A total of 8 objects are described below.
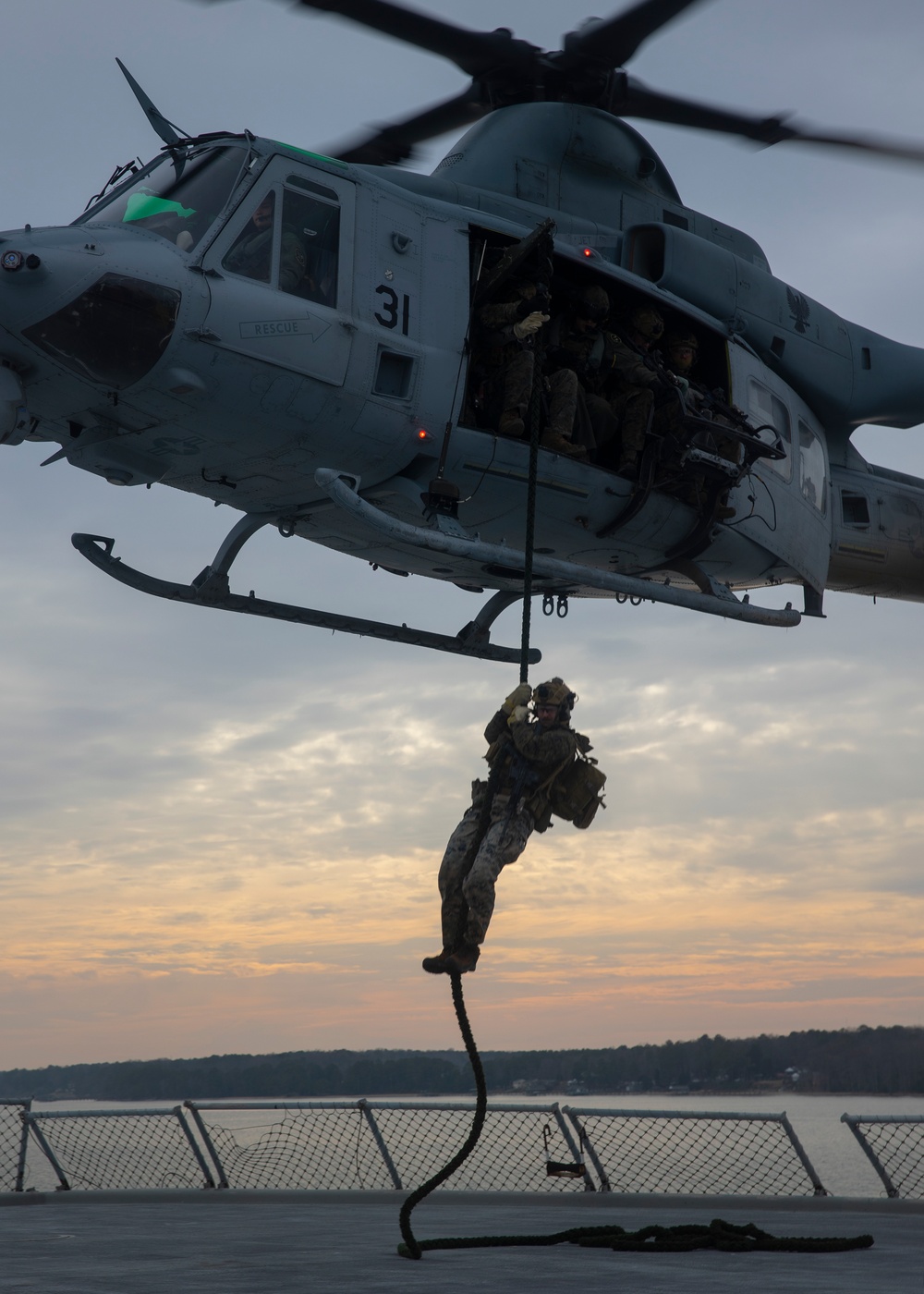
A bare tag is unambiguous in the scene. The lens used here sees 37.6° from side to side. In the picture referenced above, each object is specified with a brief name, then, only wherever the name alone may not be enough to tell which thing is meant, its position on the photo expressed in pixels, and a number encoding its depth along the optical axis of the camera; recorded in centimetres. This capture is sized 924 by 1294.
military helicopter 1016
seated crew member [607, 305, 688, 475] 1254
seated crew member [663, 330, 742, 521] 1285
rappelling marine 805
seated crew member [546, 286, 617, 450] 1239
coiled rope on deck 771
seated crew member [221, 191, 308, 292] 1041
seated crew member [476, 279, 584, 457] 1155
